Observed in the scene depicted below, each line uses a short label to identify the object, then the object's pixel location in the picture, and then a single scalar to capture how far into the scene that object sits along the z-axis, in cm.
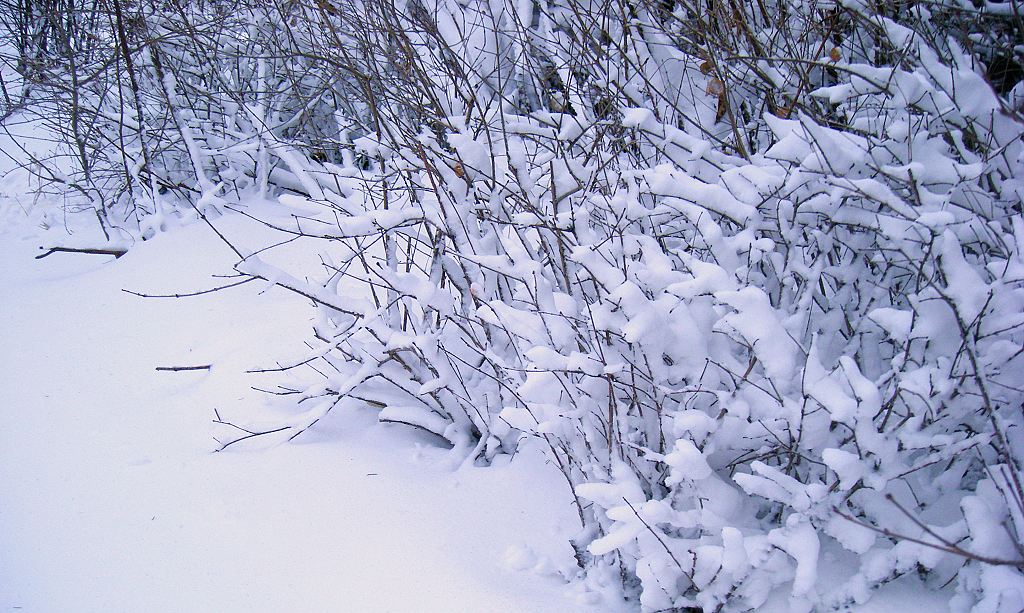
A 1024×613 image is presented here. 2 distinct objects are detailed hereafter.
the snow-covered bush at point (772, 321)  187
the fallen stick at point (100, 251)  561
